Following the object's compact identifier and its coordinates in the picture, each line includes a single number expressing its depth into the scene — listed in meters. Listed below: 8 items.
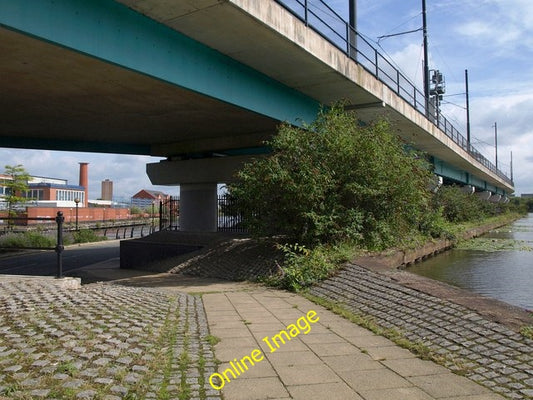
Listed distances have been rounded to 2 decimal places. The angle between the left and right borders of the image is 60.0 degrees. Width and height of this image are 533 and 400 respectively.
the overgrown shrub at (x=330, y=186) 11.14
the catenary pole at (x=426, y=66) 30.98
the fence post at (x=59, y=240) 7.59
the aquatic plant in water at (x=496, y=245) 21.75
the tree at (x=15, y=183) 36.56
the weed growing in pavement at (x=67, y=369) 3.66
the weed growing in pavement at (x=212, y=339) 4.95
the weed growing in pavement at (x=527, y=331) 4.57
